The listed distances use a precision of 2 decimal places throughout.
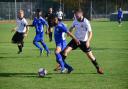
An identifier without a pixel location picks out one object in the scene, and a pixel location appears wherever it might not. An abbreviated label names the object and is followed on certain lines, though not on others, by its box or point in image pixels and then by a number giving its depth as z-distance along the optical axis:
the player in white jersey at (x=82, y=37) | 14.05
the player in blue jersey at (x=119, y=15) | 51.63
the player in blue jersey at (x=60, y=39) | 14.05
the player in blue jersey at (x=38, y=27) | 20.39
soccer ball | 13.40
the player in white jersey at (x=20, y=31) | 21.16
